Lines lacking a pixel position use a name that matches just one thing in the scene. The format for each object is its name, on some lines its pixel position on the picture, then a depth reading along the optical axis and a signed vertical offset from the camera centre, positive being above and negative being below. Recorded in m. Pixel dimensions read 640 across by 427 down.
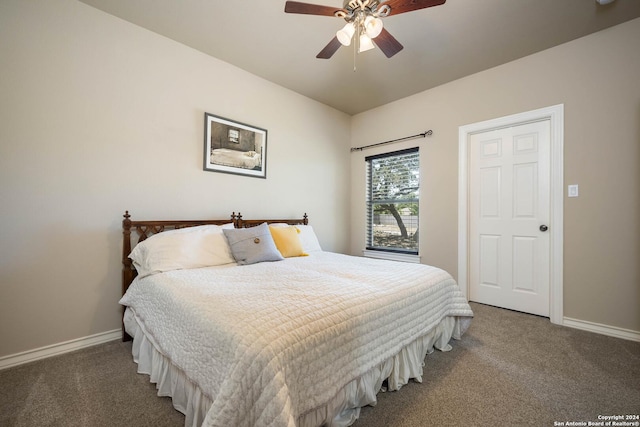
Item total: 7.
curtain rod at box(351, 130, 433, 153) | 3.39 +1.09
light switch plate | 2.45 +0.28
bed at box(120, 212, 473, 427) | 0.96 -0.52
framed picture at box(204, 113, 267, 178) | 2.72 +0.74
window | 3.63 +0.23
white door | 2.69 +0.02
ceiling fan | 1.63 +1.32
